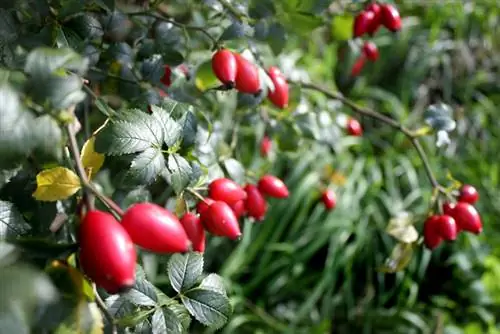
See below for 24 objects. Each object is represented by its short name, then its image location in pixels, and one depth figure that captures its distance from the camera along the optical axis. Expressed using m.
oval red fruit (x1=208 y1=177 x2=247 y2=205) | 0.40
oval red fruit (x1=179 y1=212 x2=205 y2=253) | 0.37
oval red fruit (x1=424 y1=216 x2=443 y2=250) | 0.45
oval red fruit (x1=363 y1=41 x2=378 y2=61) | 0.61
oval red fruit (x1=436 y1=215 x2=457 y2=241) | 0.44
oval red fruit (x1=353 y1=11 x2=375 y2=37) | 0.52
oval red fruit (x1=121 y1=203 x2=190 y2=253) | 0.30
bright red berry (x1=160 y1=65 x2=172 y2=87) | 0.46
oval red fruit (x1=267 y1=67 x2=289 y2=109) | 0.47
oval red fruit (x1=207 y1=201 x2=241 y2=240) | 0.36
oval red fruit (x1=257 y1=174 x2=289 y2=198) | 0.49
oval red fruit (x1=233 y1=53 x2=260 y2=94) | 0.42
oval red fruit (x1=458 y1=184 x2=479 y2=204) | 0.47
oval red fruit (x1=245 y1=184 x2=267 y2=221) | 0.46
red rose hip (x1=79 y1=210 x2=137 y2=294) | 0.28
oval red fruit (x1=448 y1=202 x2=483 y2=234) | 0.45
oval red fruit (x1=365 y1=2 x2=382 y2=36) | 0.52
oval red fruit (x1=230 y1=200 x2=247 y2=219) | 0.43
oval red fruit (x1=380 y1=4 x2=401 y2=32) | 0.52
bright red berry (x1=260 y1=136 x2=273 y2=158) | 0.61
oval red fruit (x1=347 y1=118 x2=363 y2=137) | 0.60
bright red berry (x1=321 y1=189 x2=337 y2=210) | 0.60
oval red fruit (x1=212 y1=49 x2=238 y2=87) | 0.41
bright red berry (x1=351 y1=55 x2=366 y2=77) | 0.75
